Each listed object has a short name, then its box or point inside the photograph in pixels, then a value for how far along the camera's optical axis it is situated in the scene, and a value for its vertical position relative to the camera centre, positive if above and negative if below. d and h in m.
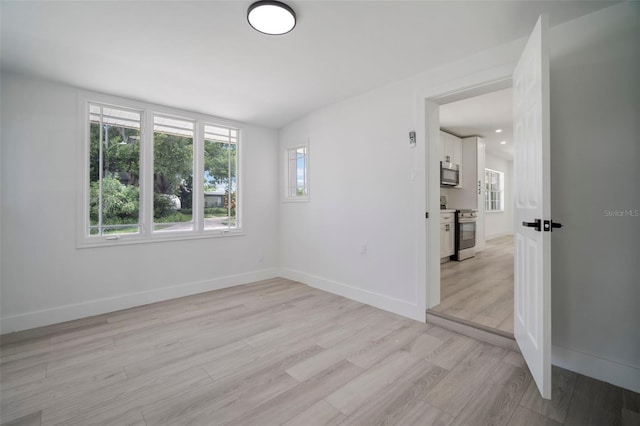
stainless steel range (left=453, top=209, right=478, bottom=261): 5.27 -0.39
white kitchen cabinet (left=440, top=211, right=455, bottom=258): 4.94 -0.37
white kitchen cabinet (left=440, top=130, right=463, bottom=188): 5.40 +1.32
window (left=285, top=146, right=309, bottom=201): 4.25 +0.66
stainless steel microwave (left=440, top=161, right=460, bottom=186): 5.27 +0.78
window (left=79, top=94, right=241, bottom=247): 3.15 +0.53
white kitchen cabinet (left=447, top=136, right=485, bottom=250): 5.79 +0.68
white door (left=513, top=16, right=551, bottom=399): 1.58 +0.04
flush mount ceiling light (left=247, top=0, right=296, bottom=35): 1.86 +1.40
